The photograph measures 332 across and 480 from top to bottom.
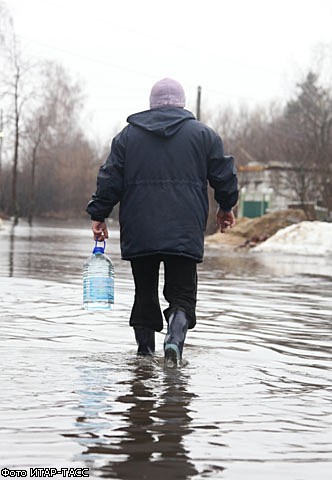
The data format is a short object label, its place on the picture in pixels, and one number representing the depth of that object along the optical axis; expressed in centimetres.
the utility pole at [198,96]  5016
